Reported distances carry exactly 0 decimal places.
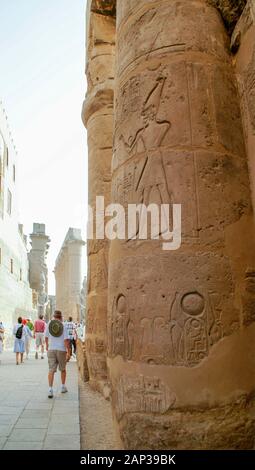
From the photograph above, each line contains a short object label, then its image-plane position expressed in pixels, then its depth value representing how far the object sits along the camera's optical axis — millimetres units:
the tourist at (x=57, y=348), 5965
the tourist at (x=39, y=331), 12070
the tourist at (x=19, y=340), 9677
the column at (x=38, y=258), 35031
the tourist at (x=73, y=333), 10847
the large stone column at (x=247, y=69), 2533
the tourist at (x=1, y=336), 10491
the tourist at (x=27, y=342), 10649
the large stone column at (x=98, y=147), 6239
